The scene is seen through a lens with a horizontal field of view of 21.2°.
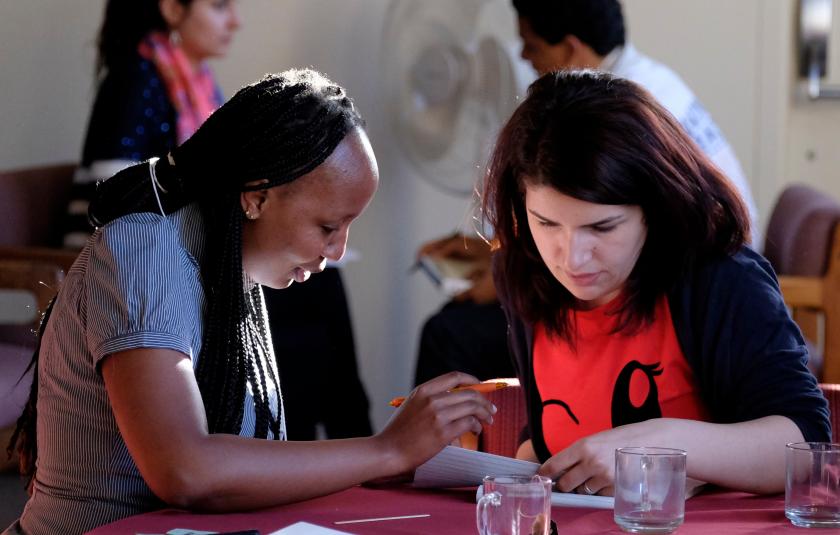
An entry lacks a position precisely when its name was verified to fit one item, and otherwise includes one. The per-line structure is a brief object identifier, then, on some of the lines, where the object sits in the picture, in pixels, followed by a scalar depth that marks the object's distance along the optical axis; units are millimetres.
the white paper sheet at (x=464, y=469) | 2226
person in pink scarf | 4209
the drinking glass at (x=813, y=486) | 2116
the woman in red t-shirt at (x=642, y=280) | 2367
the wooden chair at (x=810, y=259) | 3829
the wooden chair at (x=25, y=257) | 3574
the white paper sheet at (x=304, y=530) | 2067
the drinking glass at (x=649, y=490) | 2075
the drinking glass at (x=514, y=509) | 2016
